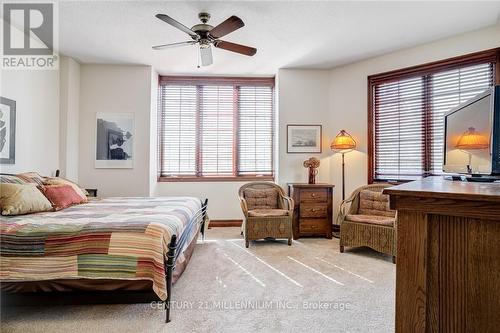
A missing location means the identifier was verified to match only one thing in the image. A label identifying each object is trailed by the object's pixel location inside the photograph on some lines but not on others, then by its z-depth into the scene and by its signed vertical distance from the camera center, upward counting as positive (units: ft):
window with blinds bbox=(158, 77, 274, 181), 16.57 +2.19
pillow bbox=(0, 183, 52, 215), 7.54 -1.10
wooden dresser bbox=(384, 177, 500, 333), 3.16 -1.15
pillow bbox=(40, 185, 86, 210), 8.80 -1.12
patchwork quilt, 6.06 -2.02
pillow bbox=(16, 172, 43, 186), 9.26 -0.56
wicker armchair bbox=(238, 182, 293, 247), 12.22 -2.58
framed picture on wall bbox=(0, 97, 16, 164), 9.80 +1.14
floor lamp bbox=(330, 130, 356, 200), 13.64 +1.10
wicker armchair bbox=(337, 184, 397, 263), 10.31 -2.25
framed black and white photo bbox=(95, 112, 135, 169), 14.55 +1.20
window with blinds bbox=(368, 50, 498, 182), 11.19 +2.66
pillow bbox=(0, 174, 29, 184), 8.41 -0.56
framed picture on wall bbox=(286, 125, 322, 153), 15.38 +1.43
